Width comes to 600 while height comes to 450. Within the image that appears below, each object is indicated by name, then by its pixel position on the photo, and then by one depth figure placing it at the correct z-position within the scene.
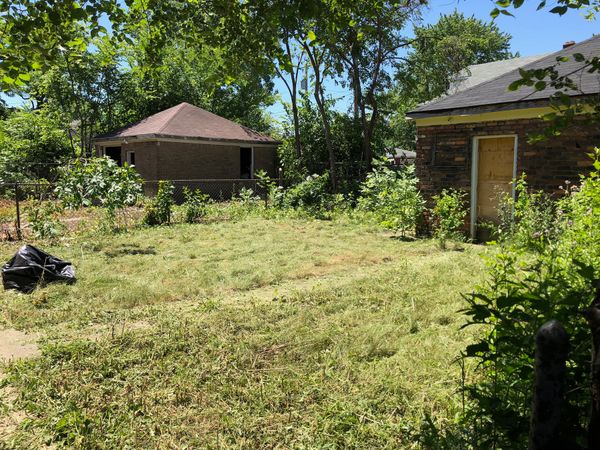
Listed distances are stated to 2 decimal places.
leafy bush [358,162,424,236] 10.64
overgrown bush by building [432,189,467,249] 9.64
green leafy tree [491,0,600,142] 2.04
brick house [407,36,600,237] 8.34
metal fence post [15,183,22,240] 10.34
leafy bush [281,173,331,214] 15.89
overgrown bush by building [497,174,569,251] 5.36
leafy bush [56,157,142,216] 10.37
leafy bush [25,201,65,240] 9.88
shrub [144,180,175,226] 12.70
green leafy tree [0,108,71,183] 22.19
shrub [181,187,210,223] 13.45
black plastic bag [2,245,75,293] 6.28
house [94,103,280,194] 20.47
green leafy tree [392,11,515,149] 19.67
